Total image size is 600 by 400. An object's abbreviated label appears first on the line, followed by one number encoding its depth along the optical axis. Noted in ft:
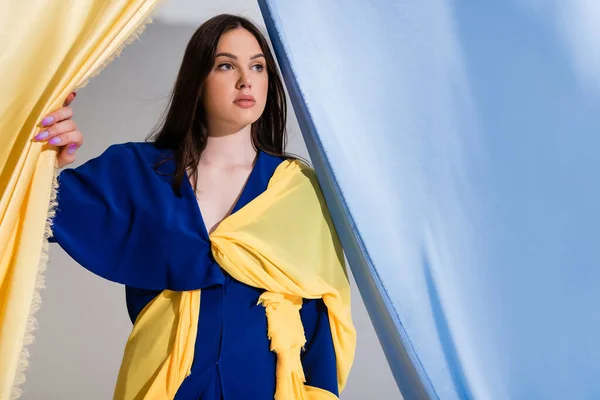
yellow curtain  4.39
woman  5.12
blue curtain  4.99
